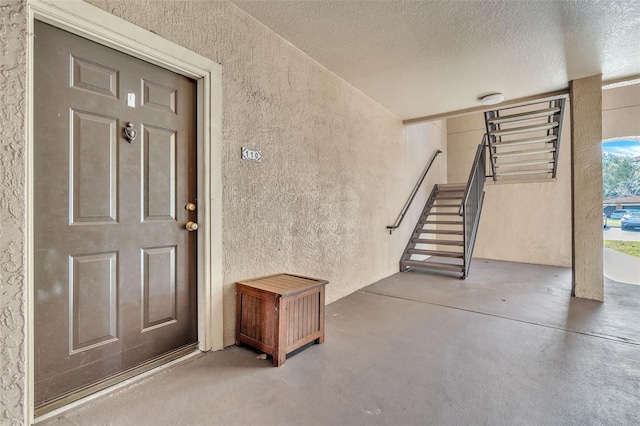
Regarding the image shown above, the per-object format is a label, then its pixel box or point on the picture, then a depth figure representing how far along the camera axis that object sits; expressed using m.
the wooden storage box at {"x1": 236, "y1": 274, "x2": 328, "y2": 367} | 1.92
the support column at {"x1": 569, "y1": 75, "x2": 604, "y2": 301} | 3.28
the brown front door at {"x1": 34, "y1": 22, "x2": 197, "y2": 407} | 1.46
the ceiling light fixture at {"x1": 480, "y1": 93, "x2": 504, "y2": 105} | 3.74
